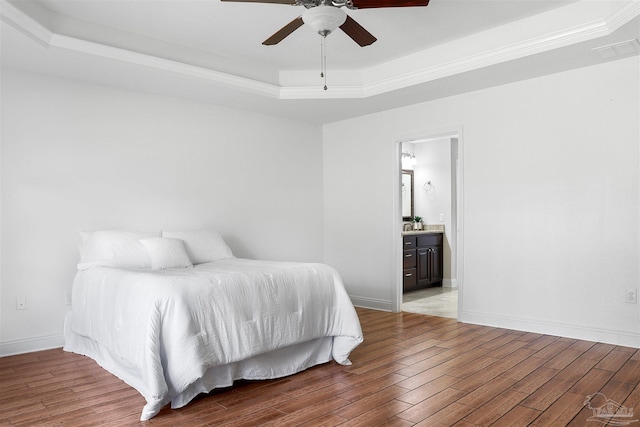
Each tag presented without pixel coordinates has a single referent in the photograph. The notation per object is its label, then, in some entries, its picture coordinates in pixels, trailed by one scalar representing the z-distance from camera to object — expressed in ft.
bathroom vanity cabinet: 20.75
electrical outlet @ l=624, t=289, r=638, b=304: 11.93
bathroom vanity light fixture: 24.41
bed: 8.30
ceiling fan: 8.16
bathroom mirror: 24.29
